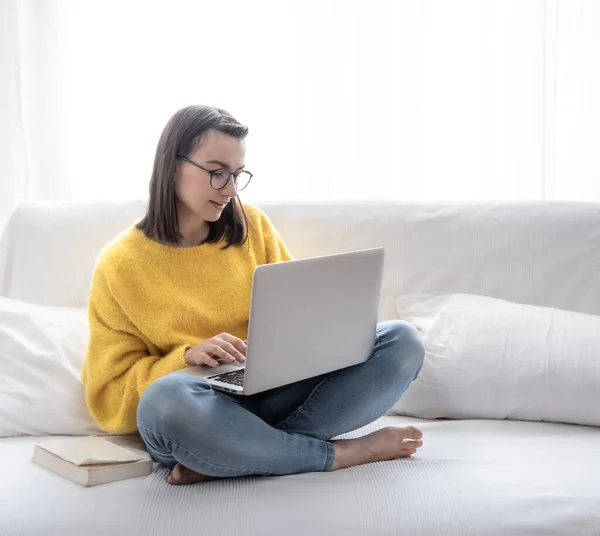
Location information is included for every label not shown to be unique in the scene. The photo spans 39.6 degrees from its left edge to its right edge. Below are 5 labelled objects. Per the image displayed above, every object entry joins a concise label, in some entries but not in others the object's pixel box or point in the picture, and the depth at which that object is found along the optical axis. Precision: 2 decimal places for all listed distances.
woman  1.49
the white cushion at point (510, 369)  1.81
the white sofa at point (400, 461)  1.37
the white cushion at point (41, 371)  1.77
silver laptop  1.39
